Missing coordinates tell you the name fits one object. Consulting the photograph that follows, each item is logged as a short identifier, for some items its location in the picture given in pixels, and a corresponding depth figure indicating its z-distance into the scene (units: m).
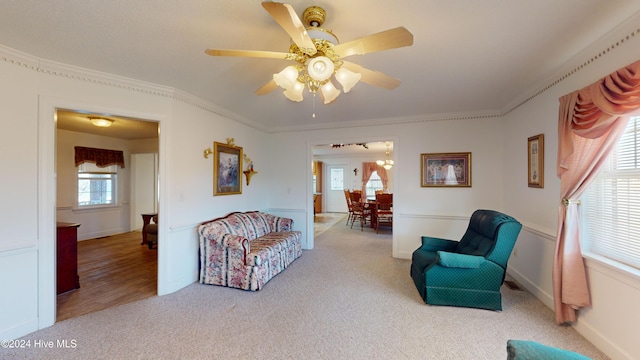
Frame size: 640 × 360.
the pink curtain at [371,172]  9.26
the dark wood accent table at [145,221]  5.00
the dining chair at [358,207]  6.79
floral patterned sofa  2.96
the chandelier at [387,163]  8.11
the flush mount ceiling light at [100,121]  3.97
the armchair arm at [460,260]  2.48
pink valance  1.61
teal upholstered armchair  2.49
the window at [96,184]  5.51
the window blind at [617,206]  1.79
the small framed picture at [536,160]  2.76
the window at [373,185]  9.41
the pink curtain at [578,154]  1.76
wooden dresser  2.89
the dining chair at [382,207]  6.35
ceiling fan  1.27
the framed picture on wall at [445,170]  3.95
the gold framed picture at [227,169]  3.61
